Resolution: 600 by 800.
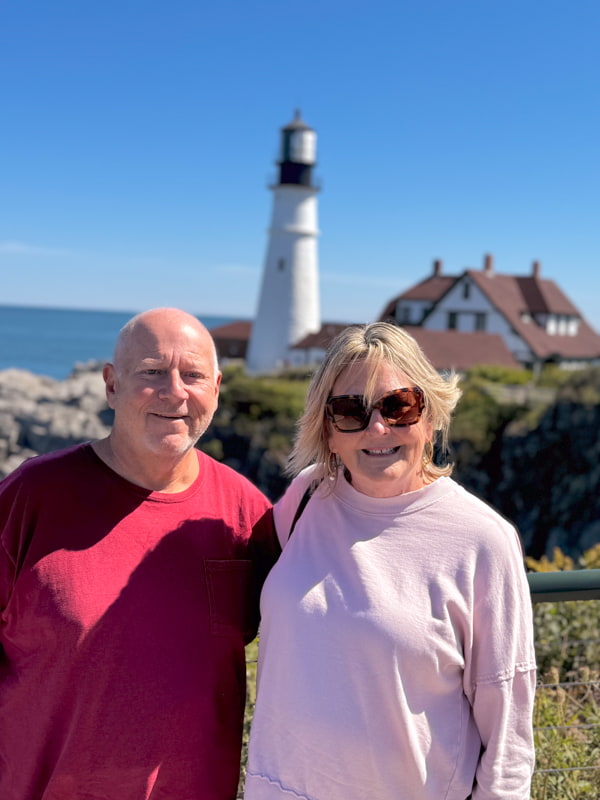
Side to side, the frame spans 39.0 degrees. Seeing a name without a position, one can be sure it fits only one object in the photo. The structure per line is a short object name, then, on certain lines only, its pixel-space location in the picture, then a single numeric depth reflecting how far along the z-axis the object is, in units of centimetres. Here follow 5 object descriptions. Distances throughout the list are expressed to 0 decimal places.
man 221
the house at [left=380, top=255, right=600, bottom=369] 3884
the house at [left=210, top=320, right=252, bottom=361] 5016
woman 203
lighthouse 4119
